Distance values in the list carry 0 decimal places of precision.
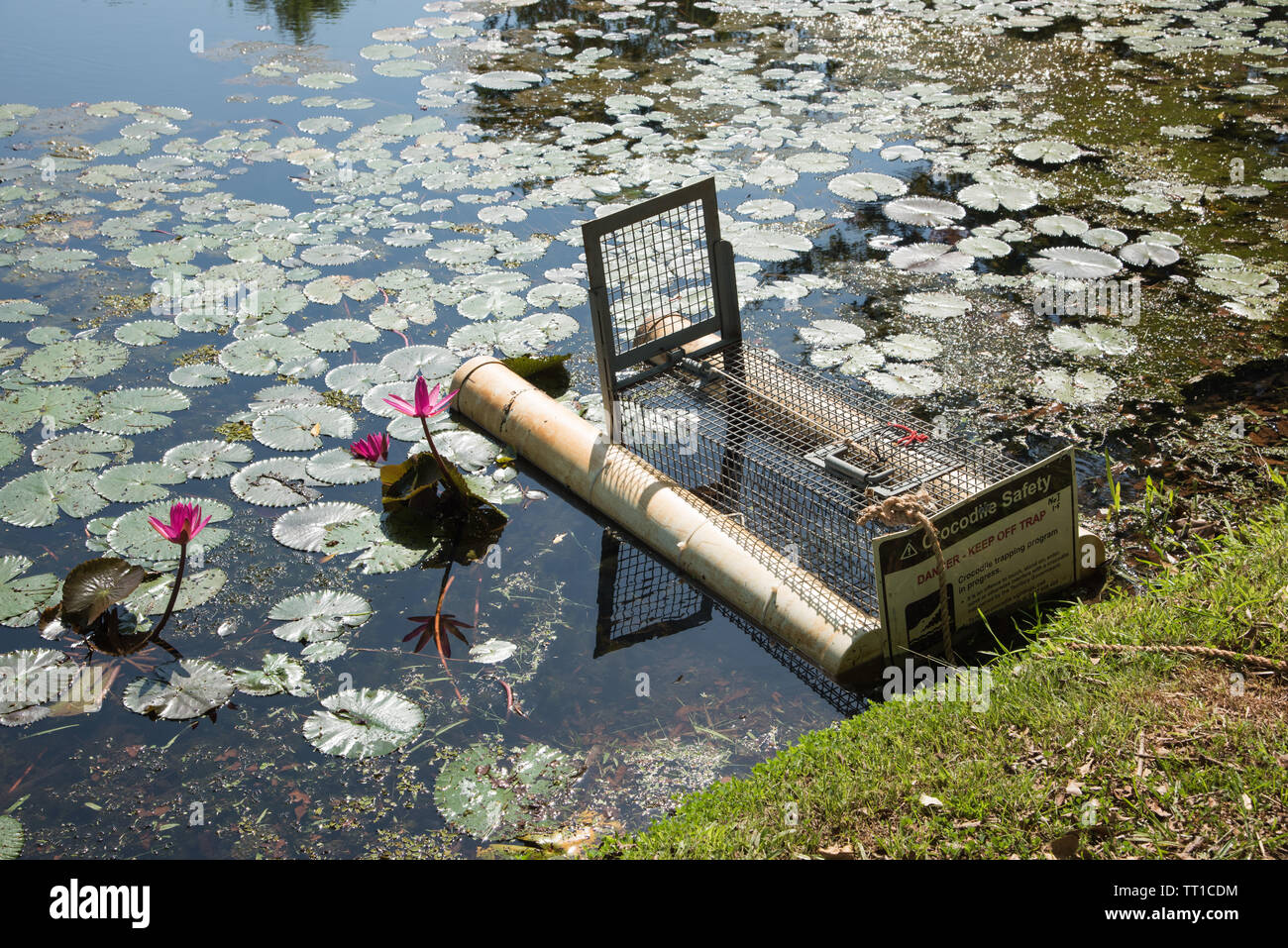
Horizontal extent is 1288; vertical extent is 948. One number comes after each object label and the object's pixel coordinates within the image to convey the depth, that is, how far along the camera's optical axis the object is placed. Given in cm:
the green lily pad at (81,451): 475
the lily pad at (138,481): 455
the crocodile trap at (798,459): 363
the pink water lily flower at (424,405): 430
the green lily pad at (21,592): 395
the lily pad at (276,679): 375
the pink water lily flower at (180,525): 367
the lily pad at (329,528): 439
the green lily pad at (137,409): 503
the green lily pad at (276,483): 462
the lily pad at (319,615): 397
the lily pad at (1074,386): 522
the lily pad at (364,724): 353
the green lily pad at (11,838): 314
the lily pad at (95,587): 381
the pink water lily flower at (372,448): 434
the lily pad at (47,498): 445
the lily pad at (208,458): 475
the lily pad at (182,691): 366
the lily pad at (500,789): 328
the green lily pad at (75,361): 541
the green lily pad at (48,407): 502
